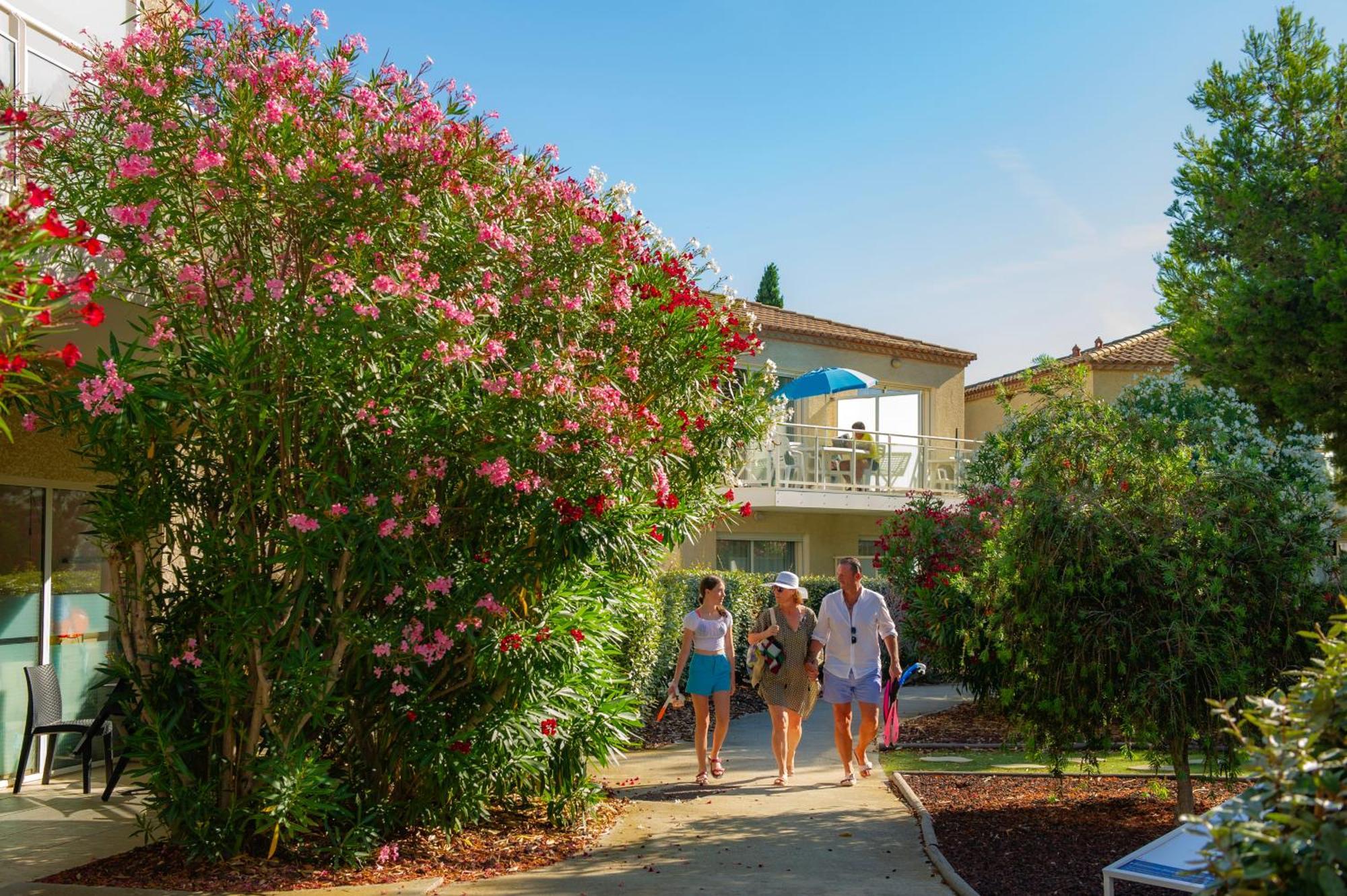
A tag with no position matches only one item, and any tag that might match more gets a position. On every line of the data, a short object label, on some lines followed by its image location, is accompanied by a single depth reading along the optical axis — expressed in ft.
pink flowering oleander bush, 20.72
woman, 33.99
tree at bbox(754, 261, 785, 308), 140.15
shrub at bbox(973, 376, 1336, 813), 24.36
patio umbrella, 74.54
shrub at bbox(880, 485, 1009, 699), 39.47
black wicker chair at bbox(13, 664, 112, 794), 30.45
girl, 33.76
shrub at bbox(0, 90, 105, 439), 11.63
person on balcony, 77.71
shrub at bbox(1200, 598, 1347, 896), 8.82
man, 33.50
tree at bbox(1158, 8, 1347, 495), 37.88
